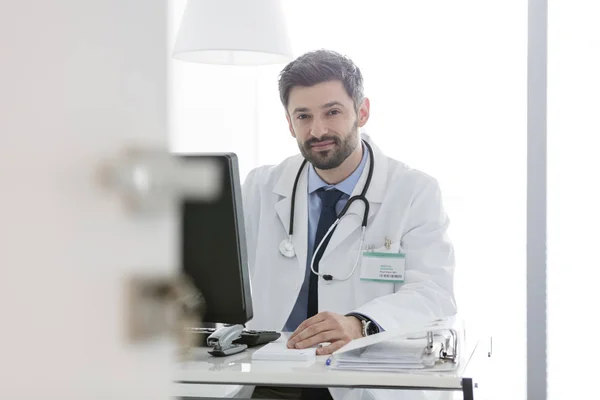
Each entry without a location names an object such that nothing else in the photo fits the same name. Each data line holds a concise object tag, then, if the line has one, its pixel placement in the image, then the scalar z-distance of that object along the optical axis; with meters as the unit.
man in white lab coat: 3.47
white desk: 2.85
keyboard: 3.15
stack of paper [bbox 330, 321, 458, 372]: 2.91
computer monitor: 2.96
